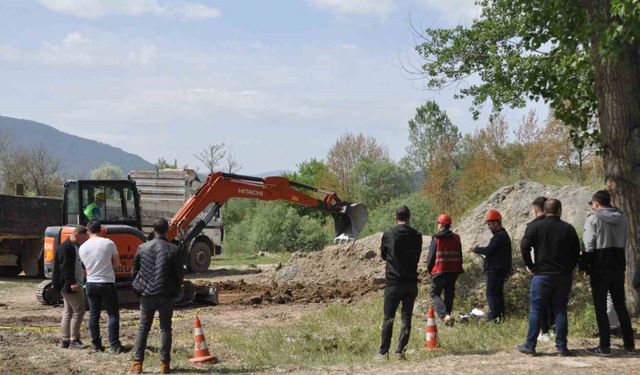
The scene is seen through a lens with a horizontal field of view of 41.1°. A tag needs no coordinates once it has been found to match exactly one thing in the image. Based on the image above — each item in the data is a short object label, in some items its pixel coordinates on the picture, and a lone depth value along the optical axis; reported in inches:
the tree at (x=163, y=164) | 3053.2
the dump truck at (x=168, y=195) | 1105.8
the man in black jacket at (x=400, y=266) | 393.4
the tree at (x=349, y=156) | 2790.4
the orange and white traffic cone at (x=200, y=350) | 419.5
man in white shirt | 448.5
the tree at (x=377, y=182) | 2625.5
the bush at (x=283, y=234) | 1594.5
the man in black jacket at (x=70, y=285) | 461.4
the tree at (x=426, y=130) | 3270.2
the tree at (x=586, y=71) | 448.1
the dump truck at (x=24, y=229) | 944.3
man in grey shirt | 387.9
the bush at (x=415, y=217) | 1508.4
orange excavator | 674.2
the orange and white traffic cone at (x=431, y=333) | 417.4
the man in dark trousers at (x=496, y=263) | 477.1
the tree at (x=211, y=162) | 2940.5
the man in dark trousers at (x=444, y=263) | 485.4
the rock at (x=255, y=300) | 725.3
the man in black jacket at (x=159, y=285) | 389.7
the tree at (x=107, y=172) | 3638.5
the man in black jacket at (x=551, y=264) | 383.2
